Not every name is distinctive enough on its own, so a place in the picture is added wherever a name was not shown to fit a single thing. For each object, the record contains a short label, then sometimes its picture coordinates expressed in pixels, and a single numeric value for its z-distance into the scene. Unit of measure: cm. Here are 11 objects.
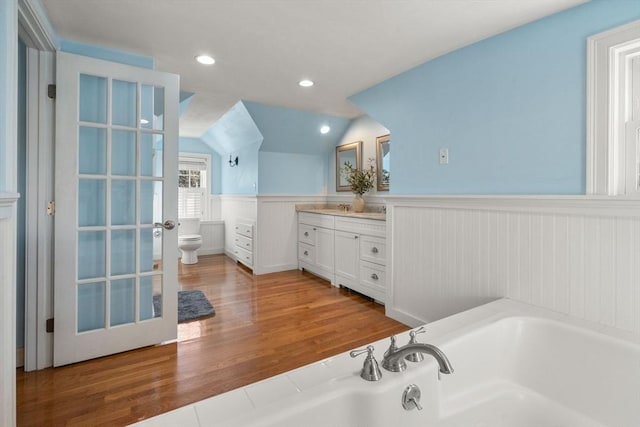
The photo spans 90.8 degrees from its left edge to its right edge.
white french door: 197
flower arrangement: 382
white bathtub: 94
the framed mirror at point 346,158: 412
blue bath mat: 278
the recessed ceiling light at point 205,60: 244
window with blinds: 562
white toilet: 473
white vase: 383
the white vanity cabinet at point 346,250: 309
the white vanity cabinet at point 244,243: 447
